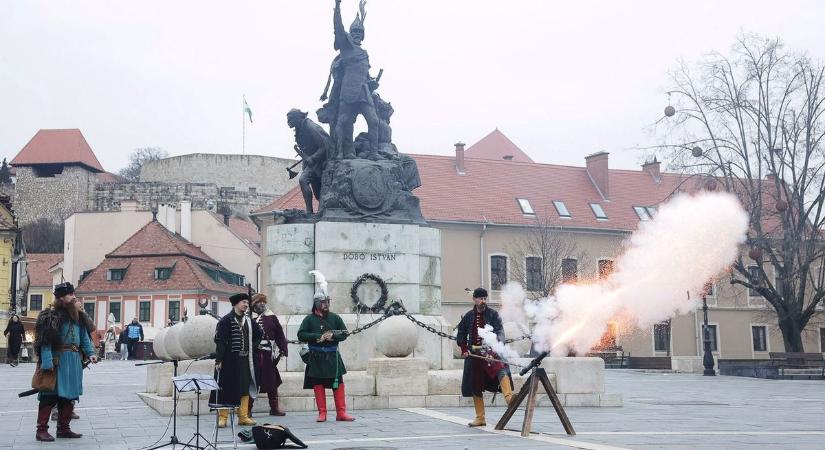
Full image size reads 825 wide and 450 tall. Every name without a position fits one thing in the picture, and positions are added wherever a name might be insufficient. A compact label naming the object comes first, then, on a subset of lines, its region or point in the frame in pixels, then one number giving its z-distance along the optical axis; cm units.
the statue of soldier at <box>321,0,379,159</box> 1883
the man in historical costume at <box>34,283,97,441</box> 1146
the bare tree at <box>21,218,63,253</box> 10338
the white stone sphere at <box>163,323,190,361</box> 1480
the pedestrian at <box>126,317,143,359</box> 4322
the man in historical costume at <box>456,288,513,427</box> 1245
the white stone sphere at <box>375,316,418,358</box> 1534
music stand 980
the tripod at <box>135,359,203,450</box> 981
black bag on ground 1011
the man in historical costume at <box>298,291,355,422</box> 1324
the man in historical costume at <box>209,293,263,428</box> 1233
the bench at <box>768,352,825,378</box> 3141
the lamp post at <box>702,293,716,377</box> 3303
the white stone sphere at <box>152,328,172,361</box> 1572
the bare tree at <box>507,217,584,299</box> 5050
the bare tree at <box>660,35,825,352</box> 3462
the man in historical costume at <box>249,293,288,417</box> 1344
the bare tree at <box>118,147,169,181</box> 13435
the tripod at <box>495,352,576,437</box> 1136
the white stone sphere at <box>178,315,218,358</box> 1469
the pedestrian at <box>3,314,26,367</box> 3142
